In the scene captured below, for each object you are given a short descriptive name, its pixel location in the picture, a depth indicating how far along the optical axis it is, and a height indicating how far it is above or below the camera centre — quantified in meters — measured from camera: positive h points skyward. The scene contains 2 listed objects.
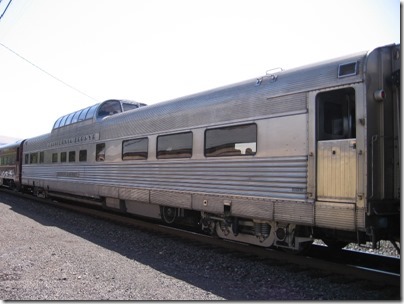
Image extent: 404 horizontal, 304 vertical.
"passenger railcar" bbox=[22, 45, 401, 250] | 5.15 +0.23
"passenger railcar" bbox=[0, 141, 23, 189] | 21.34 +0.09
